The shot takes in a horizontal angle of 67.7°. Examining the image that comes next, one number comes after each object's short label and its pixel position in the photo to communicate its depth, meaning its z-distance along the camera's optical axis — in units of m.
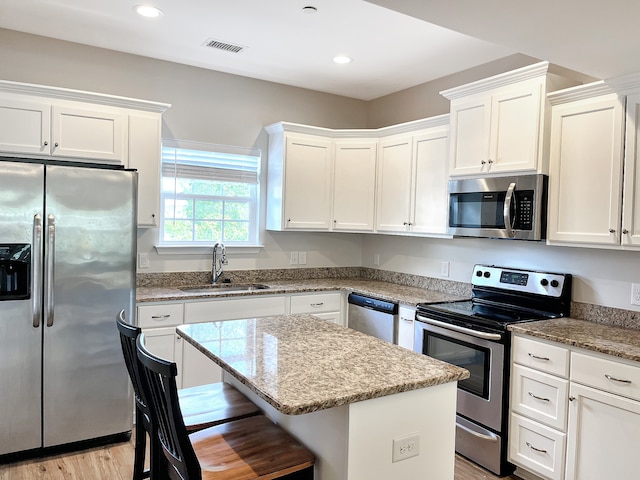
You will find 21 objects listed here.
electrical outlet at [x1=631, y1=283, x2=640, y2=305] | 2.74
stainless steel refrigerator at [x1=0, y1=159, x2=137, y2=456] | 2.74
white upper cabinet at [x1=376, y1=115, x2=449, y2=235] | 3.62
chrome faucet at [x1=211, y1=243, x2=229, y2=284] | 4.07
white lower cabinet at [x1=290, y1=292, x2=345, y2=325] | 3.91
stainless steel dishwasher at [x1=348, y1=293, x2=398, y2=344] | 3.58
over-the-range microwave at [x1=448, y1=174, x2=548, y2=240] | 2.87
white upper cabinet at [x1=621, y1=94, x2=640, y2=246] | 2.47
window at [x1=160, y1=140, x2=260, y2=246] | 3.97
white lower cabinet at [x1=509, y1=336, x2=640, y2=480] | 2.26
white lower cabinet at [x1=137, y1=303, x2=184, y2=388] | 3.28
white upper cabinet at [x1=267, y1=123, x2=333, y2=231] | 4.12
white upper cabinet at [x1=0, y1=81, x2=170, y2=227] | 3.03
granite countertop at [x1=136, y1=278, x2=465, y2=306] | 3.40
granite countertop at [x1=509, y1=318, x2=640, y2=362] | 2.29
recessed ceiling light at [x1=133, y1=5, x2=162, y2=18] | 2.84
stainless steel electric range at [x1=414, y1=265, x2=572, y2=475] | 2.76
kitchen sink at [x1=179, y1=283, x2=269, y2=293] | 3.78
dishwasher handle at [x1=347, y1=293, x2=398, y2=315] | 3.58
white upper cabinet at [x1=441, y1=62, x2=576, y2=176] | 2.84
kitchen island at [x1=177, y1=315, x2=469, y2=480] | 1.53
